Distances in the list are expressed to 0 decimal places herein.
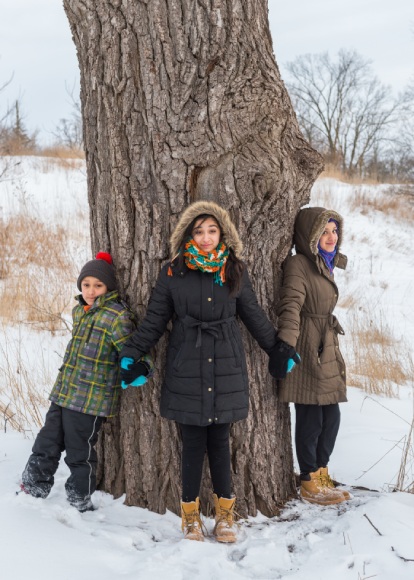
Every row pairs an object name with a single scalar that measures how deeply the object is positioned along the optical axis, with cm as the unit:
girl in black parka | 231
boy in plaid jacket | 245
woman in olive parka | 271
